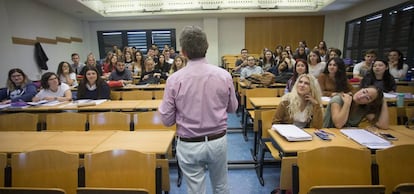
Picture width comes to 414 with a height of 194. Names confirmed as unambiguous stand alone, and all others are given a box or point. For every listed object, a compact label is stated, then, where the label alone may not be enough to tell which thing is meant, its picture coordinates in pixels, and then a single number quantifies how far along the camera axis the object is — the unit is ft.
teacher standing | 4.81
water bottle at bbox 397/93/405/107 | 9.95
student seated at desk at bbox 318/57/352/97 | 11.43
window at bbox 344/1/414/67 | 18.89
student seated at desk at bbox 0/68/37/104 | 11.96
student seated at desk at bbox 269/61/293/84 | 15.78
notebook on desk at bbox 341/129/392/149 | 6.15
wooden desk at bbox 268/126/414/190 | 5.97
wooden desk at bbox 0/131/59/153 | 6.36
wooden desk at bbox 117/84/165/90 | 14.90
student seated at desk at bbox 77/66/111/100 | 11.97
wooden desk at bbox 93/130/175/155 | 6.26
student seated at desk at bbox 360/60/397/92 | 12.10
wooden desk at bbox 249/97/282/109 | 10.40
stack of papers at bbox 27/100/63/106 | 11.05
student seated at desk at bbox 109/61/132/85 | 16.25
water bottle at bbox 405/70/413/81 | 15.42
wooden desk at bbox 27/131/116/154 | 6.35
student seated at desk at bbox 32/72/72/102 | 11.72
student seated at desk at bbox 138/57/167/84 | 17.17
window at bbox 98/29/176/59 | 33.68
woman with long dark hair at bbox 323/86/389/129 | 7.34
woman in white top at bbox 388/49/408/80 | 15.40
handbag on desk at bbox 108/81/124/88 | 14.54
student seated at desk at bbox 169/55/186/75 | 17.01
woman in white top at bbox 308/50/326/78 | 14.69
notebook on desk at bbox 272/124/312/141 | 6.49
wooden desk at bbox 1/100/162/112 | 10.34
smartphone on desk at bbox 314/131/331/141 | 6.62
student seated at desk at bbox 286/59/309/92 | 11.75
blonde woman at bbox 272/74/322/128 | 7.91
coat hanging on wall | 21.68
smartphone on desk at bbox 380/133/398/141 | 6.59
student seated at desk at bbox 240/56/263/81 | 18.21
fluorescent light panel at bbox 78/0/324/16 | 28.30
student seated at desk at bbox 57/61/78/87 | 15.83
